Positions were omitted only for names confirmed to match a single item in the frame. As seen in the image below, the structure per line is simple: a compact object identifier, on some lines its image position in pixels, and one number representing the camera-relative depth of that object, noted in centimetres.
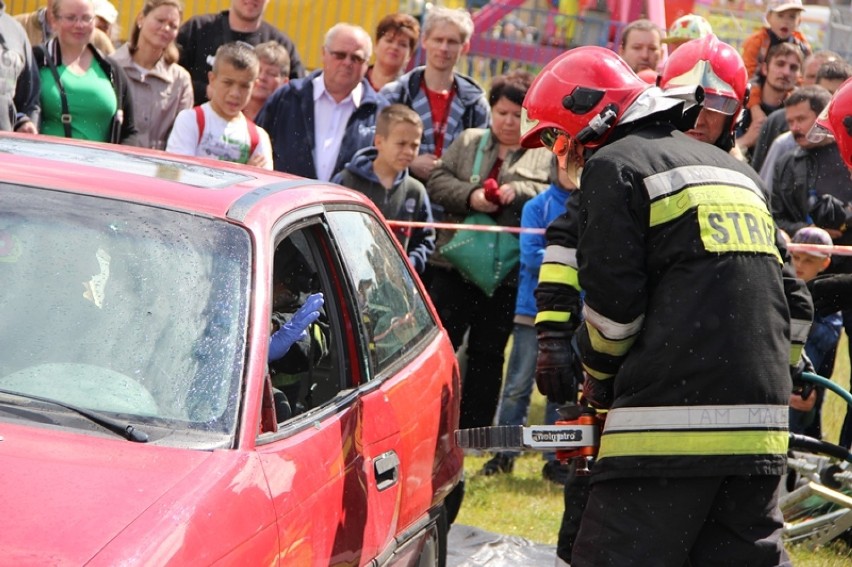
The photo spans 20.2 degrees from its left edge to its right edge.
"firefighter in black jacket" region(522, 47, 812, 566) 678
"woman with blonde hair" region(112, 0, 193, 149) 1437
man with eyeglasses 1392
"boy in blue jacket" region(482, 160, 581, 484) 1320
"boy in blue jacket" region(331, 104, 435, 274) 1307
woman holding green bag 1366
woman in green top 1307
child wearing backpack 1299
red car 499
